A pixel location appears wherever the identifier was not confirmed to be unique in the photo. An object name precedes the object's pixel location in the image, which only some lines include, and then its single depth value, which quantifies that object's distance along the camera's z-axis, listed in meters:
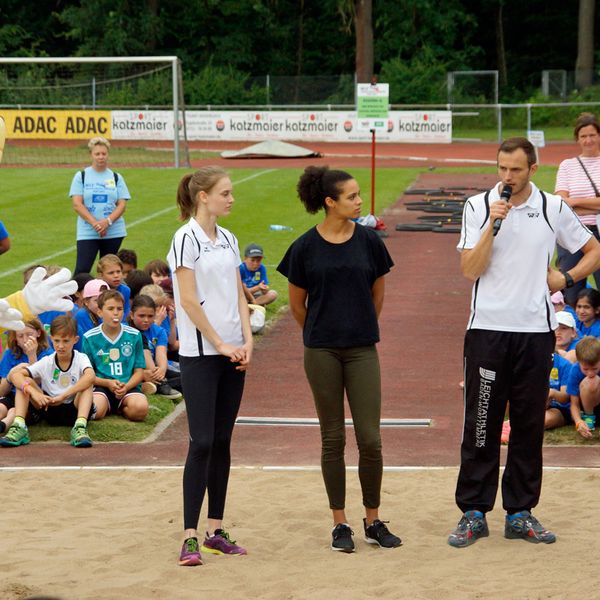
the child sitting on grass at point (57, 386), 13.43
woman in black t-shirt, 9.73
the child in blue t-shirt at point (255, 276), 20.36
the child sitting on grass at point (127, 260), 18.54
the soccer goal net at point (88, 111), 52.82
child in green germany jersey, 14.24
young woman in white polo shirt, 9.45
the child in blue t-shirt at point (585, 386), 13.02
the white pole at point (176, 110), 47.11
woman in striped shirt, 14.55
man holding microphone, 9.71
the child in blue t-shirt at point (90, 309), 15.05
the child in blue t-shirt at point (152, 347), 15.21
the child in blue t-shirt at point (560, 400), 13.65
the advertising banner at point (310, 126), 61.22
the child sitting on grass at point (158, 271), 17.89
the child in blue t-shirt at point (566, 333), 14.37
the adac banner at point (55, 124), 53.73
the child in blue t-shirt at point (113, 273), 16.05
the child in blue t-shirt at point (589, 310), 14.37
